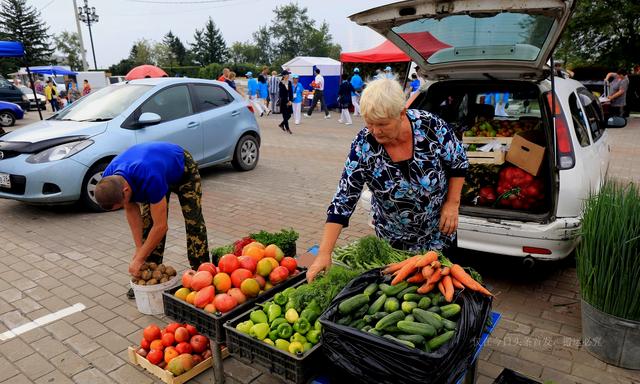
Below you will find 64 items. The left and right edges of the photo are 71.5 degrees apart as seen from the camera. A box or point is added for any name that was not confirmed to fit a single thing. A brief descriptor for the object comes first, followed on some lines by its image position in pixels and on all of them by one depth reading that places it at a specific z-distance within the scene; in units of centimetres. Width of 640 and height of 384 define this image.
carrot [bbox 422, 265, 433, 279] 216
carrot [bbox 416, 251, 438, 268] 221
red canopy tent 1928
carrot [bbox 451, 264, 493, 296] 217
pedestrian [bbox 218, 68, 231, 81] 1483
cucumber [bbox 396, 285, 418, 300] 215
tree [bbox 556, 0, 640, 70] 2373
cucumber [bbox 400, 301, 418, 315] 205
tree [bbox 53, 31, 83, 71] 8044
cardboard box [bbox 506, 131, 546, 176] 429
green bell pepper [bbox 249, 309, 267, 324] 238
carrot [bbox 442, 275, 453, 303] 209
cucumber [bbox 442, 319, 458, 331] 195
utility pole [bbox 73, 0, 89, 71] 3534
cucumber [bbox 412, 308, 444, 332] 194
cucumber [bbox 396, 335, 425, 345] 186
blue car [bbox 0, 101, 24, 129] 1702
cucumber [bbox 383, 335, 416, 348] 183
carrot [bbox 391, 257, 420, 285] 221
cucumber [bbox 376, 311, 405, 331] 195
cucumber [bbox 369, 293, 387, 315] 207
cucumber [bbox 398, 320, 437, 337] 189
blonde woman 258
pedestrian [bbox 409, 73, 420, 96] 1791
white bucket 365
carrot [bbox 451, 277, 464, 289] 217
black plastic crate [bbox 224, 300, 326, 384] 211
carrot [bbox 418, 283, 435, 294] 215
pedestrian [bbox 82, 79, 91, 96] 2179
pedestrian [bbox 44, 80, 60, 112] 2248
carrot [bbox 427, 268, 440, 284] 216
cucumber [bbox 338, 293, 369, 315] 206
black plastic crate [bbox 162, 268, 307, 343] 251
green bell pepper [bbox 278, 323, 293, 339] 224
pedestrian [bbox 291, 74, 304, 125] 1702
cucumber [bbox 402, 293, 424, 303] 211
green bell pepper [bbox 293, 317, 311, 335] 226
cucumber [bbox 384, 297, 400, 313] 206
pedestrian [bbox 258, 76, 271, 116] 2019
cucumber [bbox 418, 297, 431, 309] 208
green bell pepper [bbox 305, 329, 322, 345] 223
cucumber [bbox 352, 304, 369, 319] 208
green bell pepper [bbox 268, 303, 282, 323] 238
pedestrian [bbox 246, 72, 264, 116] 1955
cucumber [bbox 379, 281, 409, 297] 216
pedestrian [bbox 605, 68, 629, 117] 1518
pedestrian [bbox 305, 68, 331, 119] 1951
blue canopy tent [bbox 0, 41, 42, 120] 1213
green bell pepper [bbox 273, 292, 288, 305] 249
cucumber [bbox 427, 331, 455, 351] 187
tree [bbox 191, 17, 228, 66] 9001
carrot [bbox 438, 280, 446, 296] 213
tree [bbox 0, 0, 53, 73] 5978
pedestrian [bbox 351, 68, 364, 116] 1889
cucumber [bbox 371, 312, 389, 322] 202
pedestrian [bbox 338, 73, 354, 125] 1706
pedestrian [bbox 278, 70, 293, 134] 1474
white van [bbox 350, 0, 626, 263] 326
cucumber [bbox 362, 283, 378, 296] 217
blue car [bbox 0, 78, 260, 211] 601
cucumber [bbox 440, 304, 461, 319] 202
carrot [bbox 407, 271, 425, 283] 221
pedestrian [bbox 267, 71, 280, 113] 2125
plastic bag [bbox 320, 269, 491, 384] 180
